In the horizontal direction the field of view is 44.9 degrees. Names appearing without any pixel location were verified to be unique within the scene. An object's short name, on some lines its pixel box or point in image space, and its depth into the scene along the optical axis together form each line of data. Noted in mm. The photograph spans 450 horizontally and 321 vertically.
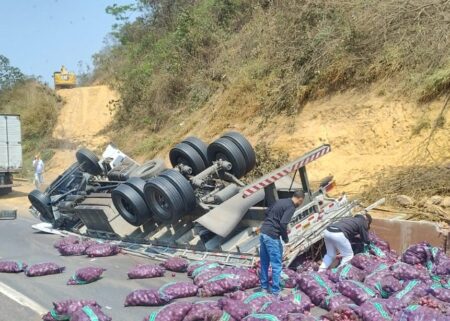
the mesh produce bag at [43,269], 8445
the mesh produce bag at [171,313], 5699
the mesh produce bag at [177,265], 8438
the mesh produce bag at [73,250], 10047
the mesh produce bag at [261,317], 5250
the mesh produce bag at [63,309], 6051
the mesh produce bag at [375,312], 5393
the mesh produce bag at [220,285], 7043
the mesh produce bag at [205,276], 7267
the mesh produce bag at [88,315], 5734
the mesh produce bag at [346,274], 7078
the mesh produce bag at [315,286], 6551
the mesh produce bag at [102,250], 9680
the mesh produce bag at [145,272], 8109
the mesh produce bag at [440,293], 6102
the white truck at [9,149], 22259
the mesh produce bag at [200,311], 5680
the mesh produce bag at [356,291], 6300
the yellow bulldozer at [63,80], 43656
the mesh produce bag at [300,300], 6165
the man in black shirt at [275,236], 6892
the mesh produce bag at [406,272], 6980
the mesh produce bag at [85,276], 7926
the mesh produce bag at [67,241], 10534
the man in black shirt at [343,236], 7672
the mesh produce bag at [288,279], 7309
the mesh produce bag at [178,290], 6835
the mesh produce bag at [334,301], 6261
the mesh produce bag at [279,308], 5477
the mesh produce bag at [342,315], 5482
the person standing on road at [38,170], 21938
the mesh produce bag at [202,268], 7793
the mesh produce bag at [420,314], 5105
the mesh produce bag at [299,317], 5246
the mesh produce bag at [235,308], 5625
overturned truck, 8391
